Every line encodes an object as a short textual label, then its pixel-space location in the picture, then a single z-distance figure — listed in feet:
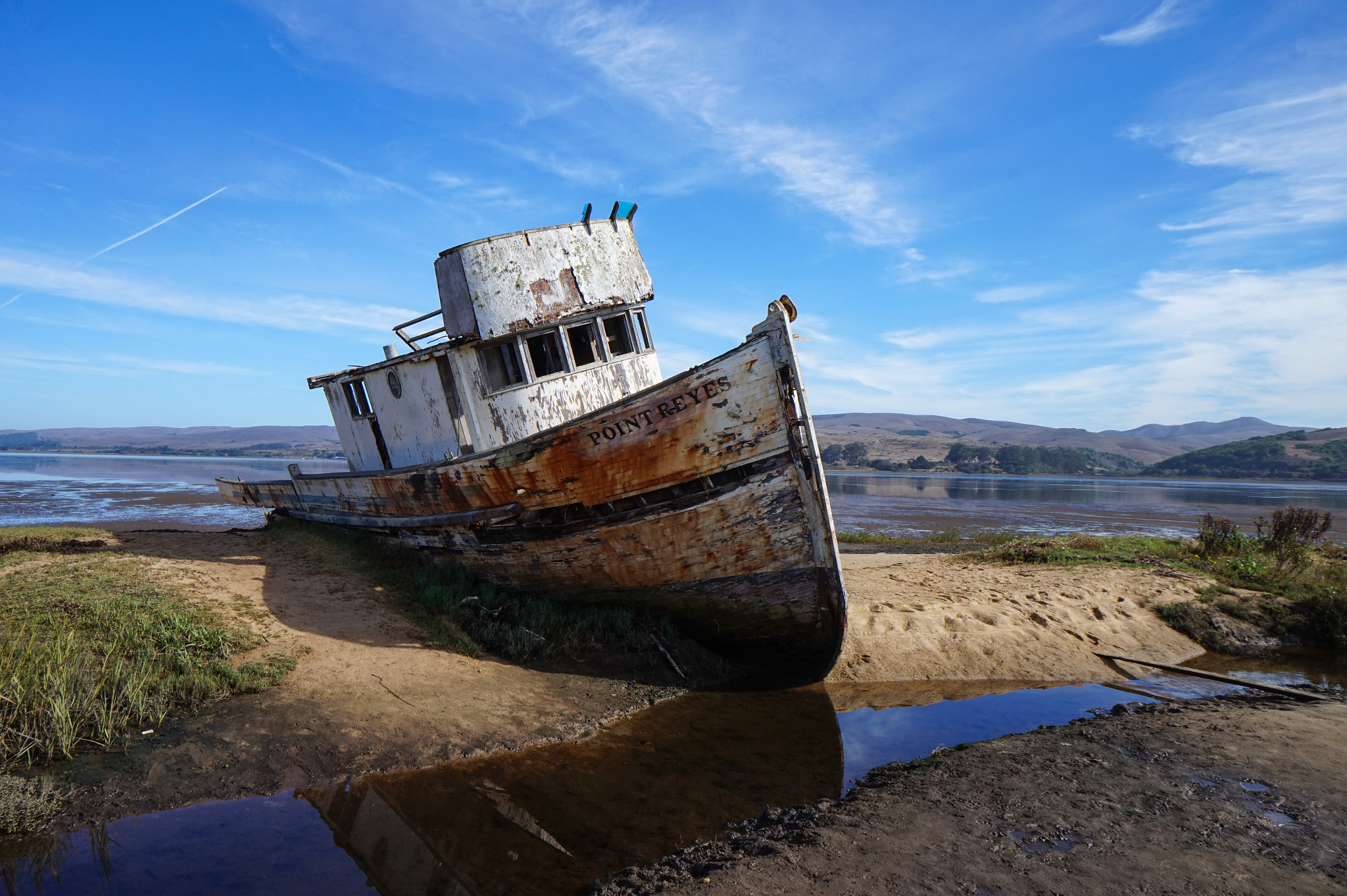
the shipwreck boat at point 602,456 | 20.12
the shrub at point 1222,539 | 36.04
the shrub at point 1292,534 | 33.47
